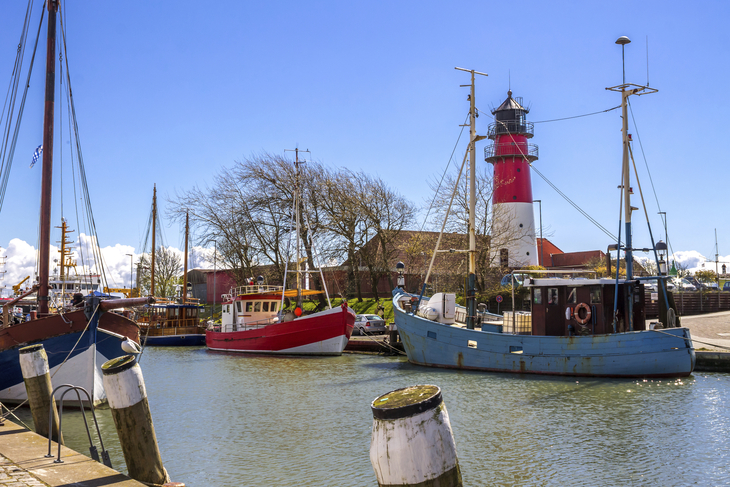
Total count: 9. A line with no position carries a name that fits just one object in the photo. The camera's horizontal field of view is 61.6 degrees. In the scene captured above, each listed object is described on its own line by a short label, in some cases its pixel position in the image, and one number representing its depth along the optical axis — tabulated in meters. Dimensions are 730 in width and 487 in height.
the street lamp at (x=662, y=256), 20.28
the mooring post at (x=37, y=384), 9.85
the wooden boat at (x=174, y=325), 41.28
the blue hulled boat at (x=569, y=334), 19.55
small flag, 17.00
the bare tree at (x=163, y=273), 70.69
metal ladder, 6.81
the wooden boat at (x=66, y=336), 14.49
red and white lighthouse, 39.31
